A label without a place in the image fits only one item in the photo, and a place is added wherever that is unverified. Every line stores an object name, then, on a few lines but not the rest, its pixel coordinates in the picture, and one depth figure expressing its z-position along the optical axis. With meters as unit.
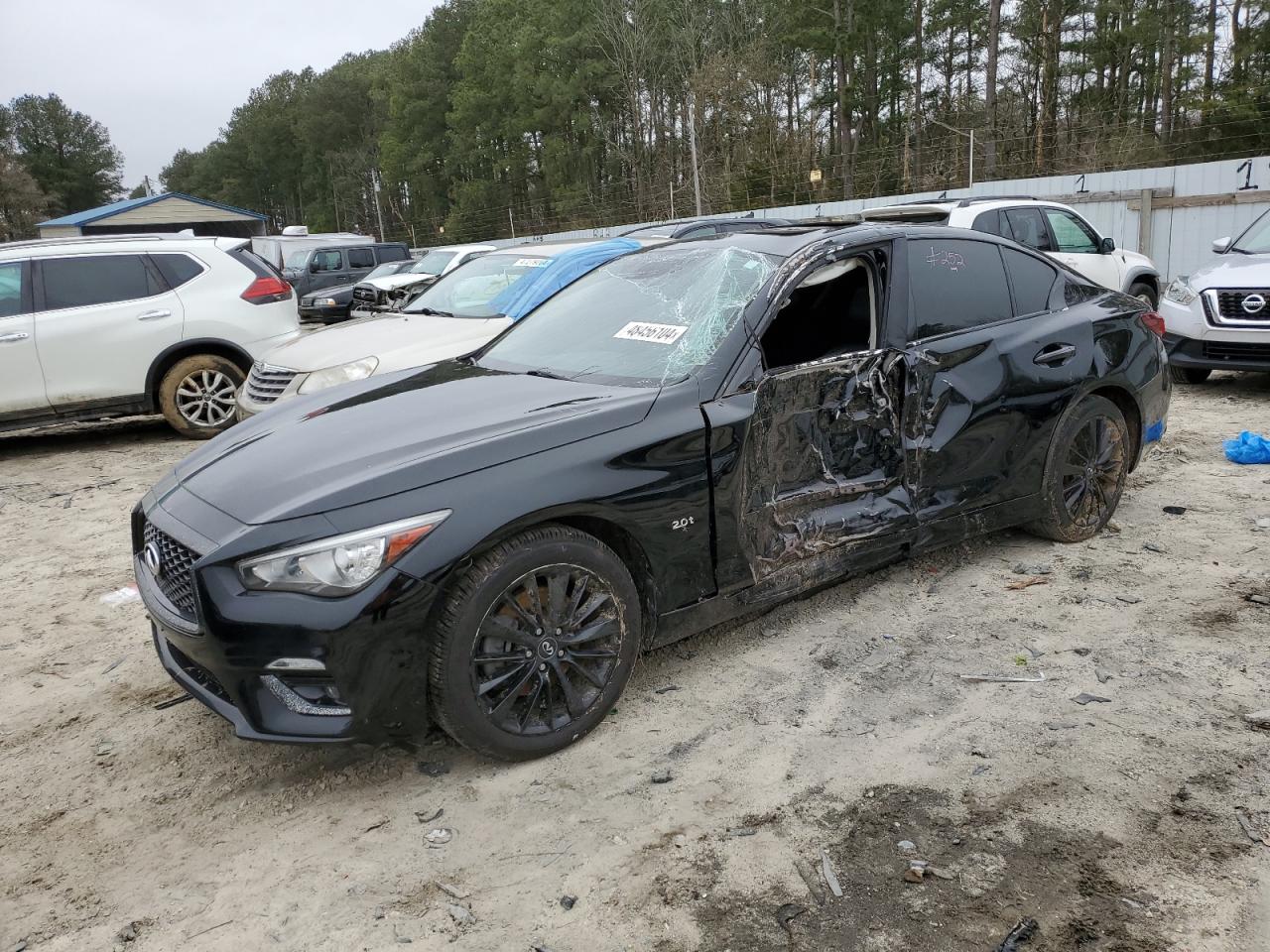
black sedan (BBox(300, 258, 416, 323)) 20.16
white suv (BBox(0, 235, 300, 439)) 8.20
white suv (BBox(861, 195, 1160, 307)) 9.49
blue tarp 7.59
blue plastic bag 6.36
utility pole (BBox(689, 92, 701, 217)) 26.56
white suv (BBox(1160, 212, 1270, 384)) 8.05
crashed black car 2.85
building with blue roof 42.03
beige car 6.70
